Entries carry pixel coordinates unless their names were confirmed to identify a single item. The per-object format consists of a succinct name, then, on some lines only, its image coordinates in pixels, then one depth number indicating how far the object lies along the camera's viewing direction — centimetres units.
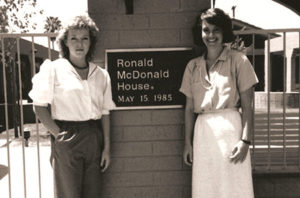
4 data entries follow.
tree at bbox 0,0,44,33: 1121
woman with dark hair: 279
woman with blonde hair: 271
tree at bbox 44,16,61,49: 3639
